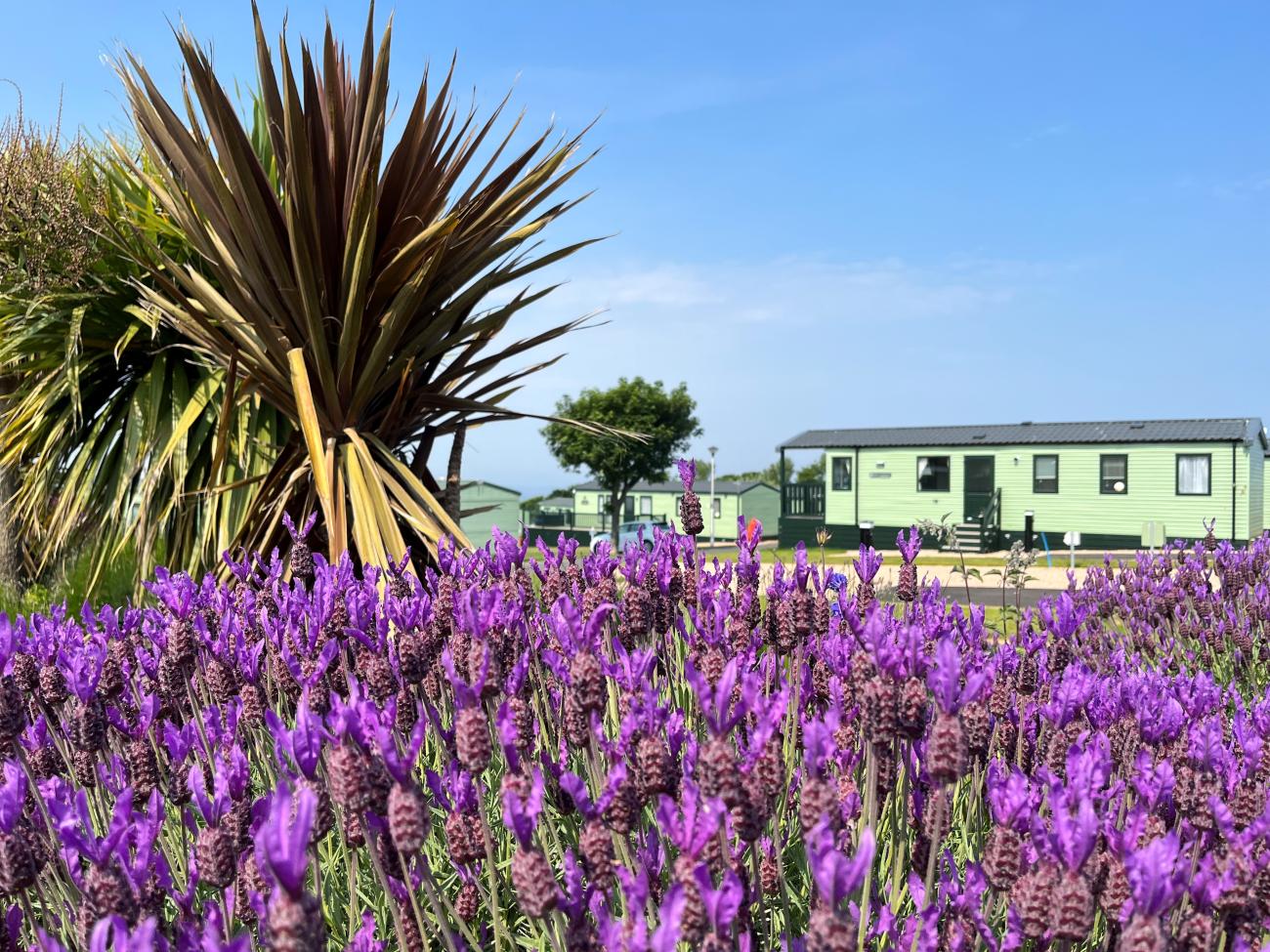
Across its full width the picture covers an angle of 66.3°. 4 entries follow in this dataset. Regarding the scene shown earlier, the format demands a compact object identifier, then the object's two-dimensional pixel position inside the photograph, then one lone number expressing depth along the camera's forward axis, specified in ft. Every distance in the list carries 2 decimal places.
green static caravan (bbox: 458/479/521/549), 133.28
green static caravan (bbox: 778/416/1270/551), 78.79
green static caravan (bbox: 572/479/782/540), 139.54
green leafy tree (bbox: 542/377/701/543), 116.06
